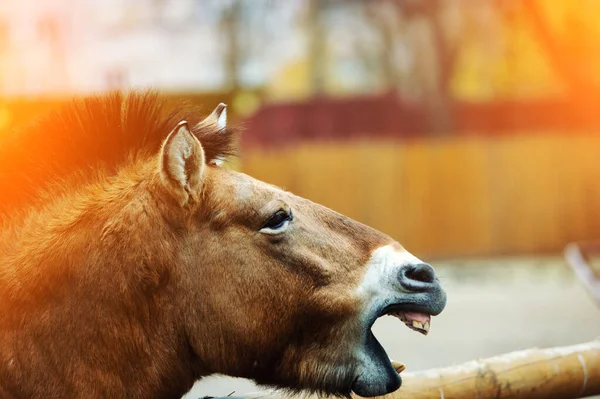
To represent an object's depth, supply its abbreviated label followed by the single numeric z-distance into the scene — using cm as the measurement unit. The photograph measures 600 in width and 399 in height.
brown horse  492
